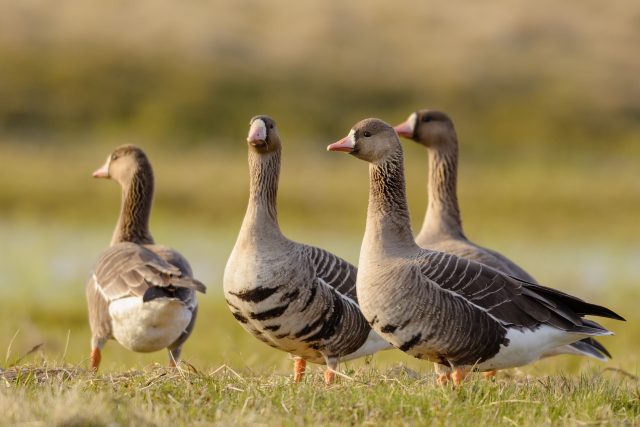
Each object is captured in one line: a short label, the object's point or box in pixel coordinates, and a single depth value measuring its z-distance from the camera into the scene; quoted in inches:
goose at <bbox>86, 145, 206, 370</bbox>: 729.0
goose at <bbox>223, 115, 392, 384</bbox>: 639.8
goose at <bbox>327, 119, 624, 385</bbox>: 595.8
